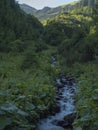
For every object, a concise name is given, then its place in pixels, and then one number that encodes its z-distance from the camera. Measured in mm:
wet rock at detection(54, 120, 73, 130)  10688
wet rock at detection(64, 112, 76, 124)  11305
